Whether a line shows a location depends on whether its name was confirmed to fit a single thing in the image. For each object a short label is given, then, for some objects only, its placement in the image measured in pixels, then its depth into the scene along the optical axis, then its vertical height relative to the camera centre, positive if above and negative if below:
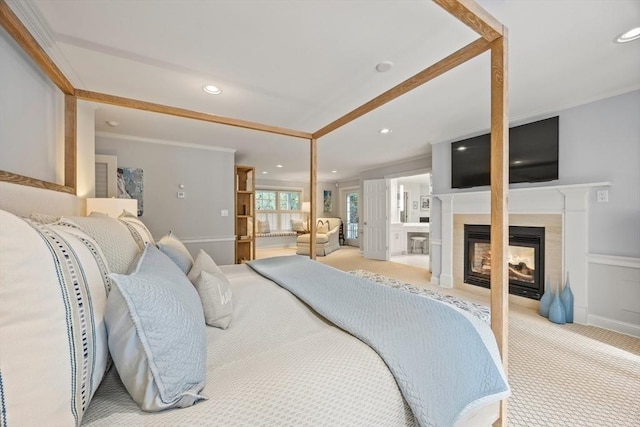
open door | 6.28 -0.18
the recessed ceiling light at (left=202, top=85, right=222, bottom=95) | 2.46 +1.21
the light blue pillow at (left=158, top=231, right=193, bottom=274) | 1.41 -0.23
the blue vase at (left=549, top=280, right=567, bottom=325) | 2.71 -1.05
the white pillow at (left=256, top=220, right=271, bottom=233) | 8.09 -0.45
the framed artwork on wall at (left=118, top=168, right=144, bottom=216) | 3.81 +0.42
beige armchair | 7.12 -0.80
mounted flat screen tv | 3.02 +0.76
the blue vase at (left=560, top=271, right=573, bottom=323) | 2.77 -0.97
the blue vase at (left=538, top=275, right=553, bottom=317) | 2.90 -1.00
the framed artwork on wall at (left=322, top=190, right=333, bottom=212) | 9.38 +0.40
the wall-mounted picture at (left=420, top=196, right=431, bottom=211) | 9.10 +0.36
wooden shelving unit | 5.23 -0.05
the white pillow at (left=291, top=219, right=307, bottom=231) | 8.61 -0.41
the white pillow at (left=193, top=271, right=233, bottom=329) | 1.16 -0.41
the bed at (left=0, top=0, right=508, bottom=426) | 0.51 -0.37
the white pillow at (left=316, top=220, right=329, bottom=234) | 7.88 -0.44
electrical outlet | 2.63 +0.18
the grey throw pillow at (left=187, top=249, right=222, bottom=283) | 1.30 -0.30
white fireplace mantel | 2.76 +0.03
